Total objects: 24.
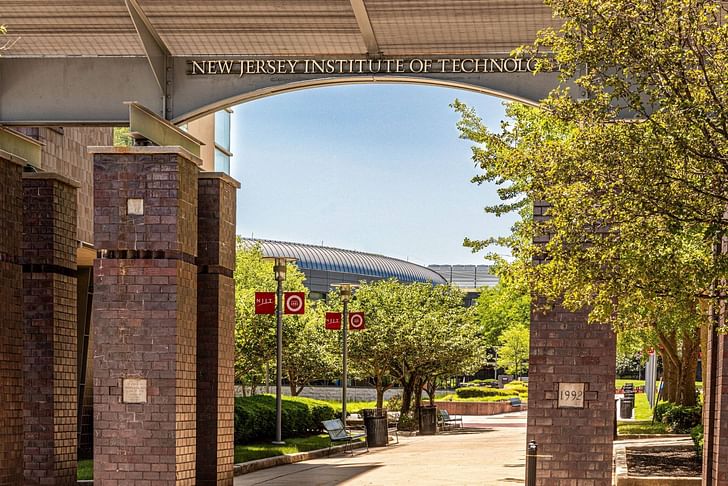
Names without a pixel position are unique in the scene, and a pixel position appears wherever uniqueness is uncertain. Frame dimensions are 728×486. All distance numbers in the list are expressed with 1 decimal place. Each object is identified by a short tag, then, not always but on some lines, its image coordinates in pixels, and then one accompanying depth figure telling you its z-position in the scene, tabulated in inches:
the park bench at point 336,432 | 1139.3
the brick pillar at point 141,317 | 569.9
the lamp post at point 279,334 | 1092.5
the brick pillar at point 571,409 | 621.3
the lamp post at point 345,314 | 1390.3
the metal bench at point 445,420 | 1702.8
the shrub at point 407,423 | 1622.8
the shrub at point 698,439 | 816.9
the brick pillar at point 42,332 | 637.3
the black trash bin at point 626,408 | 1948.8
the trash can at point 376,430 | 1232.8
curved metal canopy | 580.1
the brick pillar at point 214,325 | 641.6
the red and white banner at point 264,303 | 1165.7
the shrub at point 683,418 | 1237.1
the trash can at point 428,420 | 1594.5
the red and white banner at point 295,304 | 1246.9
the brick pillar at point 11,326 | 597.3
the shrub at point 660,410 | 1455.5
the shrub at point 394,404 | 2054.1
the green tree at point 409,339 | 1656.0
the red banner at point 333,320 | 1481.3
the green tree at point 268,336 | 1493.6
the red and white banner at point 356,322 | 1498.5
